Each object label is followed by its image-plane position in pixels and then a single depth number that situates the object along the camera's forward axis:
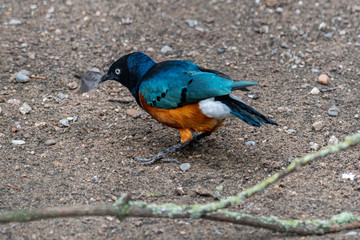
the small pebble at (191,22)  15.46
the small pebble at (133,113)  12.17
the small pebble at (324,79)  12.95
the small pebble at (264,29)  14.97
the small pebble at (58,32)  14.91
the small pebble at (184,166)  10.22
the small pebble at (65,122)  11.54
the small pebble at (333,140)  10.75
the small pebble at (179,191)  9.21
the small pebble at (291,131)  11.24
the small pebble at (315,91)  12.68
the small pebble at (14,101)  12.15
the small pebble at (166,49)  14.43
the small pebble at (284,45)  14.42
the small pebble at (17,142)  10.80
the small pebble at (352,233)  7.16
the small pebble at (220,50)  14.36
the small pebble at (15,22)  15.26
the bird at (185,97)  9.85
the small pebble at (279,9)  15.58
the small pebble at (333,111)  11.72
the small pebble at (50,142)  10.85
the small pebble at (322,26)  14.94
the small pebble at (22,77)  12.92
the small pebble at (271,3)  15.75
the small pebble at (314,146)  10.60
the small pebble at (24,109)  11.84
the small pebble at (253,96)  12.62
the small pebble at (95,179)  9.61
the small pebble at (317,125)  11.21
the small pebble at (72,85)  12.90
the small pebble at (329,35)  14.77
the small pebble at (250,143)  11.02
